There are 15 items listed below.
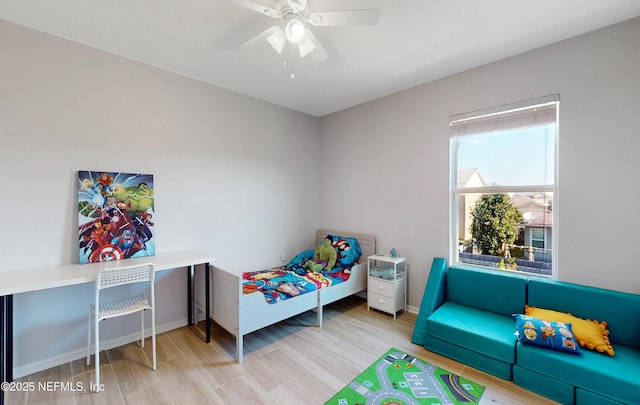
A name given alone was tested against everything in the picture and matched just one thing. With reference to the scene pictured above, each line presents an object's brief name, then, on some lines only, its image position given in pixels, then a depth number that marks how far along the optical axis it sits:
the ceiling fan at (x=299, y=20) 1.62
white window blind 2.37
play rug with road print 1.84
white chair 1.94
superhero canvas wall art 2.31
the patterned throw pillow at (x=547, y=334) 1.85
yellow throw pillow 1.87
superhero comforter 2.66
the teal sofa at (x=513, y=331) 1.71
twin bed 2.30
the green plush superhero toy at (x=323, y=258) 3.39
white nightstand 3.08
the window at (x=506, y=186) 2.42
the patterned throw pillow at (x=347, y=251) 3.56
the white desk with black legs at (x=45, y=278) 1.72
